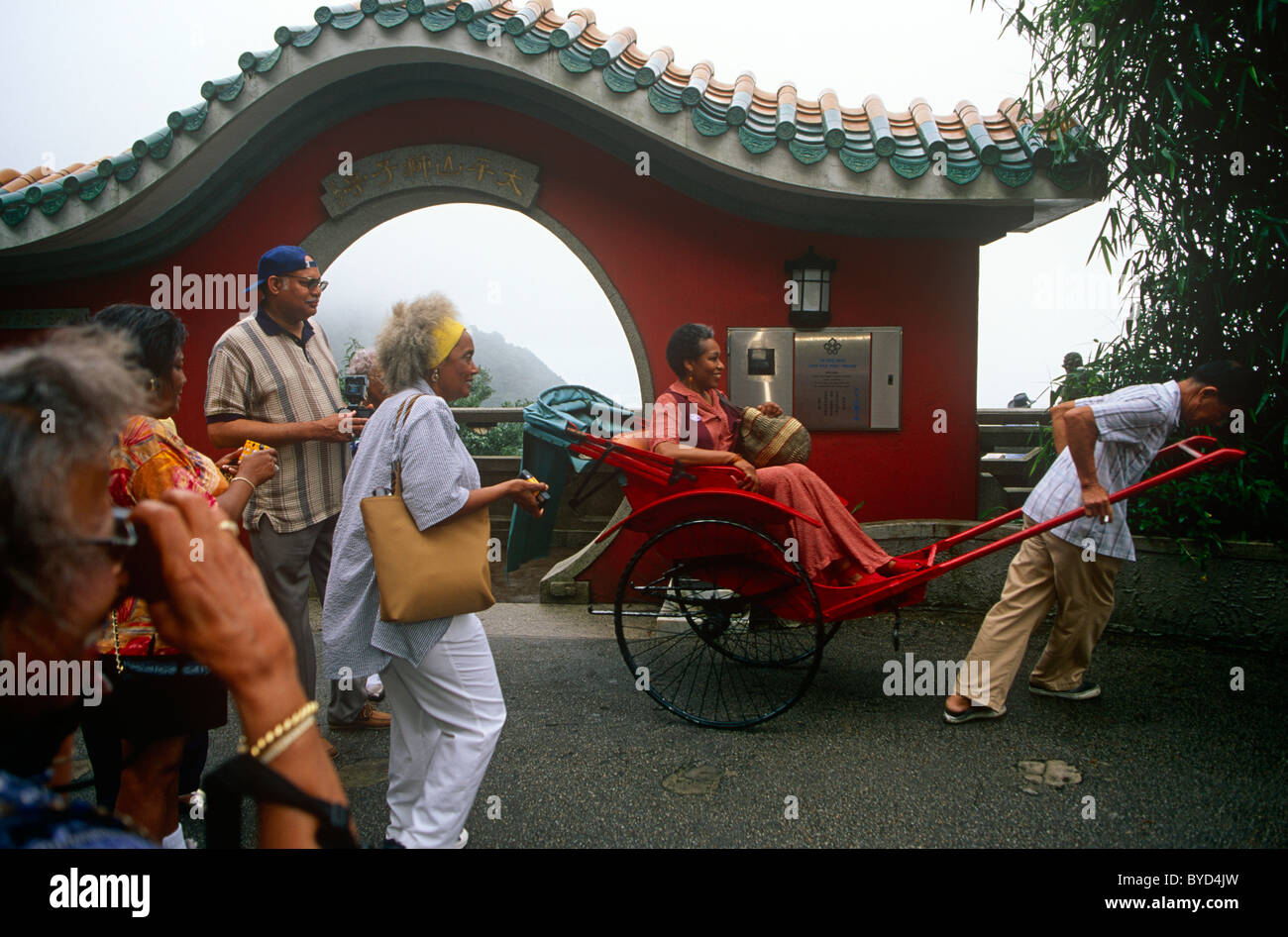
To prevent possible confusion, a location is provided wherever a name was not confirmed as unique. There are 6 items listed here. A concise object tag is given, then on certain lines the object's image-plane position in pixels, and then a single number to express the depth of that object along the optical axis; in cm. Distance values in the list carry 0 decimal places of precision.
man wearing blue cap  338
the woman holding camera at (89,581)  86
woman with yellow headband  246
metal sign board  635
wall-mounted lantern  628
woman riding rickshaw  385
